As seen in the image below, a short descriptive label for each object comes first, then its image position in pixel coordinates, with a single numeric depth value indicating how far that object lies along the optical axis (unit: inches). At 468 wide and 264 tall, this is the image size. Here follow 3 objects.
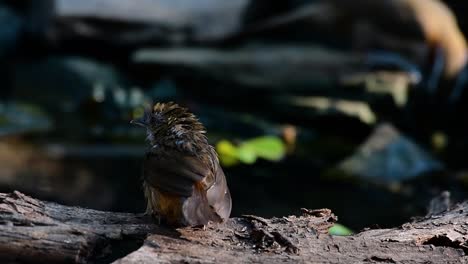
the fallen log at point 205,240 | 219.6
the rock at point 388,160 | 609.3
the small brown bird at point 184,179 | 242.8
